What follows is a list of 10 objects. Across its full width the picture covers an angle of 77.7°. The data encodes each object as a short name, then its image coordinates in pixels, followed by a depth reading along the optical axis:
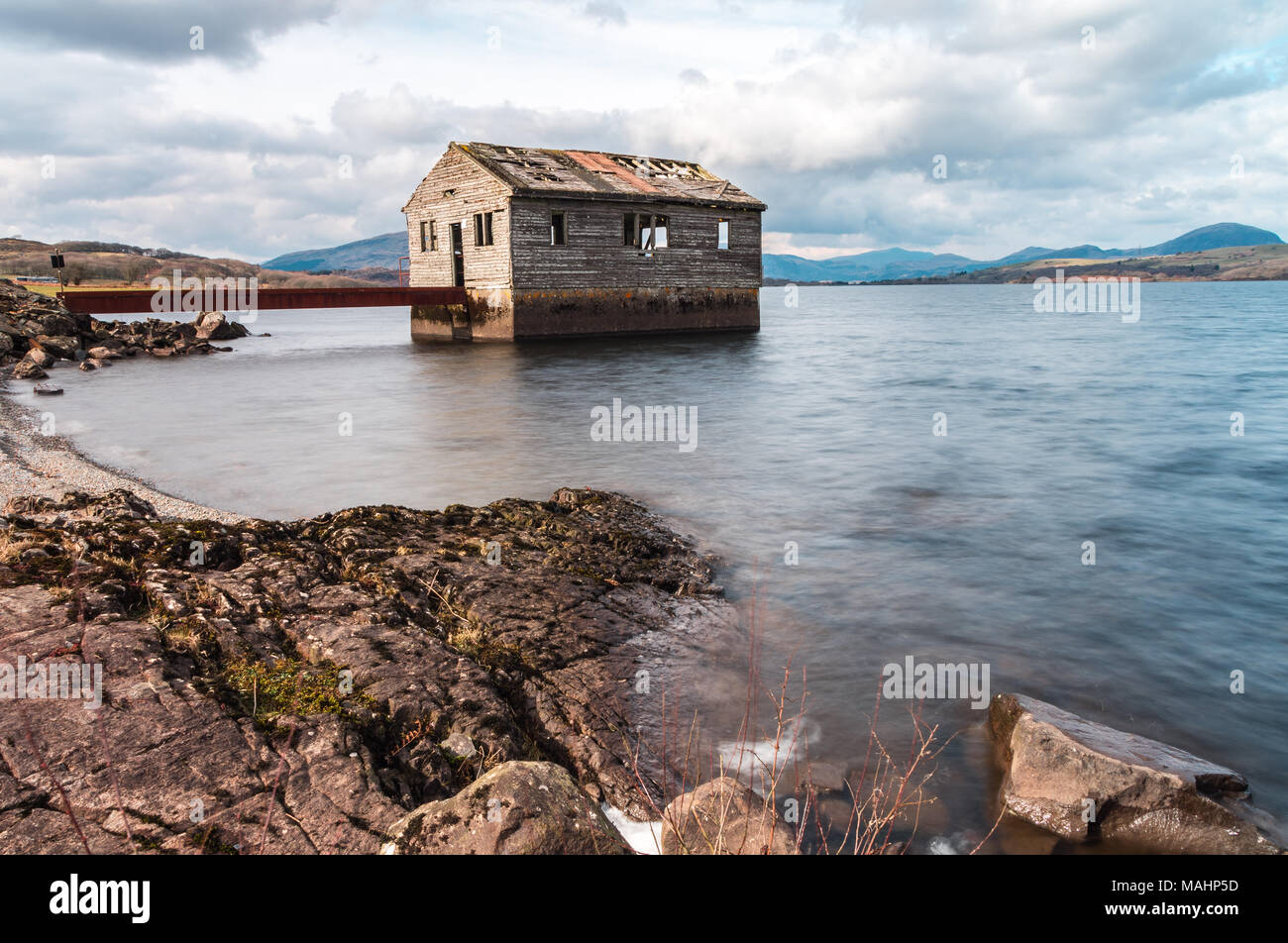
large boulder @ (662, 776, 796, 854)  3.64
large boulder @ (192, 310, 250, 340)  39.71
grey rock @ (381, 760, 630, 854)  2.85
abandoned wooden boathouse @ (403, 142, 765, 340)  29.28
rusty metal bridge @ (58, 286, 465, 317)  26.11
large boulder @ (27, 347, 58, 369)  22.55
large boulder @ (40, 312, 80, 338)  26.52
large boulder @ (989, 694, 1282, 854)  4.54
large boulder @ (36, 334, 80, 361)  25.20
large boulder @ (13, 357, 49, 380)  21.30
